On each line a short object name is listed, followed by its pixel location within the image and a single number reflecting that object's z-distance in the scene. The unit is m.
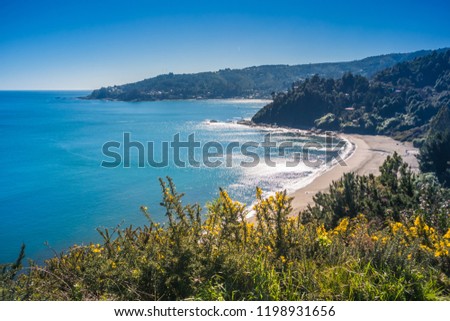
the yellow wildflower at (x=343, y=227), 7.04
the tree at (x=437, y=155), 34.16
